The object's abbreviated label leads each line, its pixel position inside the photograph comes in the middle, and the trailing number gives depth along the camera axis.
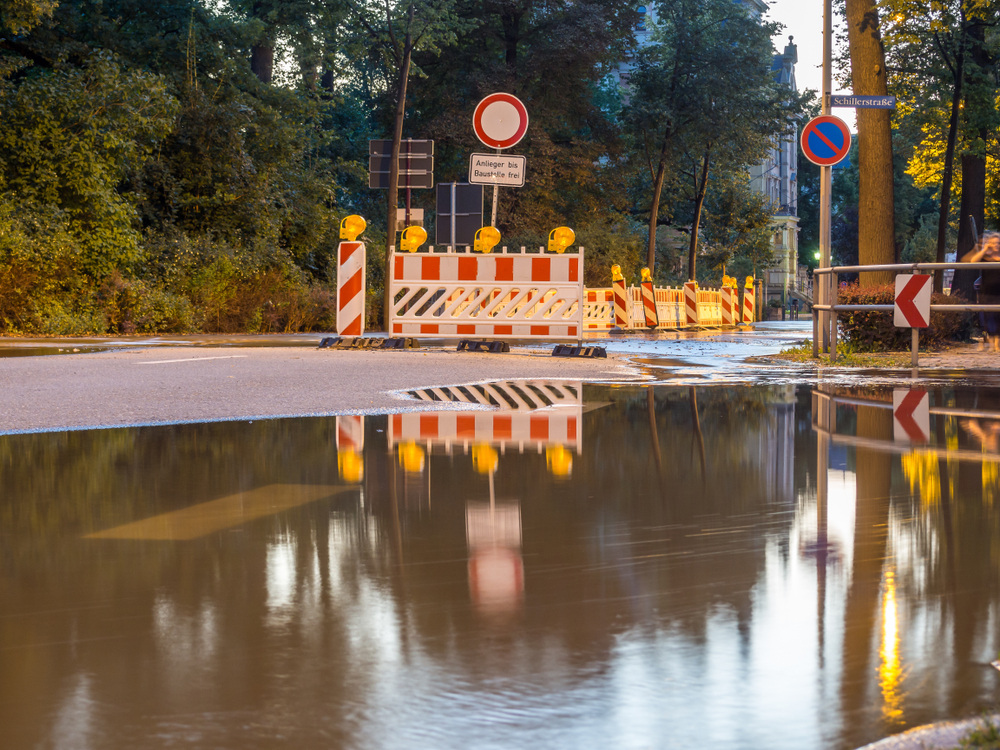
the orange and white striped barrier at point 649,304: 37.19
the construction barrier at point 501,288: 19.38
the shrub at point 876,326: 18.02
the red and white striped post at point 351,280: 19.88
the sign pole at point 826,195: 17.95
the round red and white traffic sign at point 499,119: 20.23
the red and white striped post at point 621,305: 35.91
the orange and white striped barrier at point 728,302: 46.53
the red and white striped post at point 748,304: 49.38
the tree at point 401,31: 28.62
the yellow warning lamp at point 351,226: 20.58
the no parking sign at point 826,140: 18.16
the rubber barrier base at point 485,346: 19.75
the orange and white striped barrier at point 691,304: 41.38
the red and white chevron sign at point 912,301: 14.88
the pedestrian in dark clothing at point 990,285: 18.81
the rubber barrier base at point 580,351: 18.61
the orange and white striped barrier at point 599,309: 35.78
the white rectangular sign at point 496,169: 20.06
